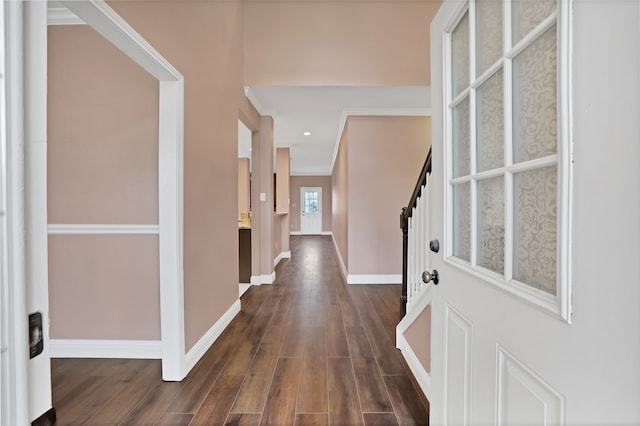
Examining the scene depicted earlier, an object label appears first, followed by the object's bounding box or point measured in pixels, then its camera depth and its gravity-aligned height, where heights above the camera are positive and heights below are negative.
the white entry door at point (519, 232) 0.46 -0.06
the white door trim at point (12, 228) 0.52 -0.04
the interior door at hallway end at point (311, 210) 11.45 -0.04
